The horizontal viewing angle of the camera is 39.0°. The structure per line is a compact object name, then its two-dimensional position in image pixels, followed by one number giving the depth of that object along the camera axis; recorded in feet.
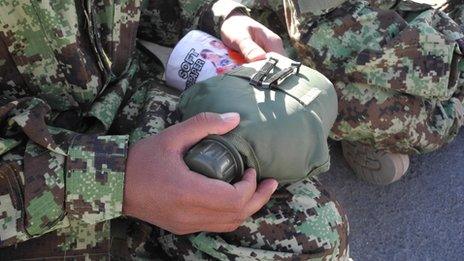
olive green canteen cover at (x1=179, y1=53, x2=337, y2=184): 3.69
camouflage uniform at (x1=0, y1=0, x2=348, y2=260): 3.57
